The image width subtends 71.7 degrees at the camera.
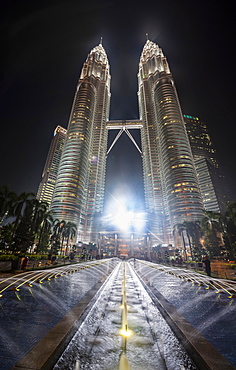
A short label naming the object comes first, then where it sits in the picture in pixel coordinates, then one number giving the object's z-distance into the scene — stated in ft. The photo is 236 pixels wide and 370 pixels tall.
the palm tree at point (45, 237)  166.40
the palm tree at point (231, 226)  120.47
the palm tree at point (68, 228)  228.78
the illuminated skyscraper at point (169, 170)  399.65
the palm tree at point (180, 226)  219.45
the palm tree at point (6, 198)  97.95
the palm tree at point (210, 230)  156.78
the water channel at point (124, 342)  10.87
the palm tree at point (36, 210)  126.09
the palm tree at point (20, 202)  107.40
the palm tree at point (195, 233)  194.68
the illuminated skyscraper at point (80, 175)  445.37
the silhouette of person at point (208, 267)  53.34
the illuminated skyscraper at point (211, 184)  505.25
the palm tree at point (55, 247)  160.54
